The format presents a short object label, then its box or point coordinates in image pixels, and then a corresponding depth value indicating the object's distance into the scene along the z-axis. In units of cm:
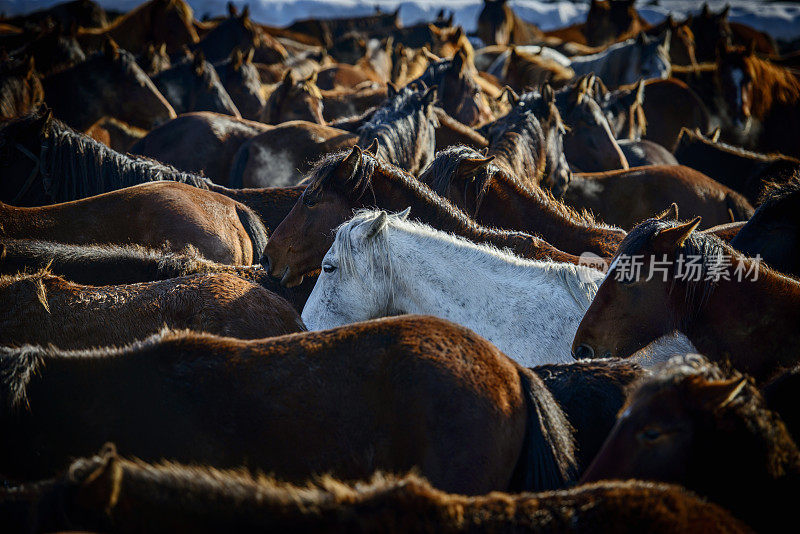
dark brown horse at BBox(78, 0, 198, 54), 2675
